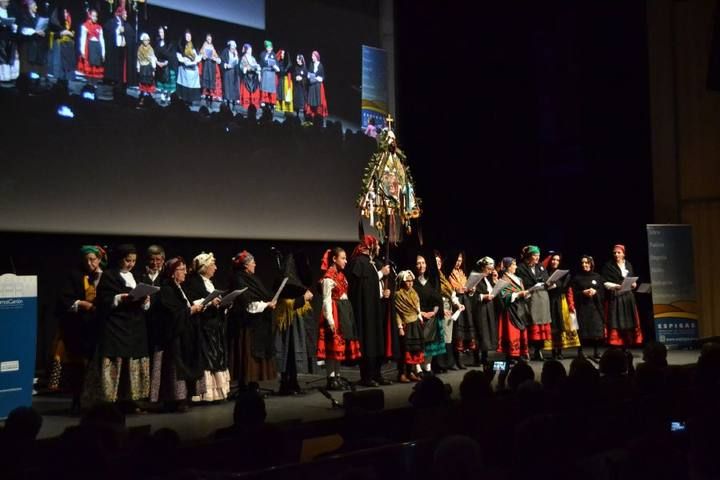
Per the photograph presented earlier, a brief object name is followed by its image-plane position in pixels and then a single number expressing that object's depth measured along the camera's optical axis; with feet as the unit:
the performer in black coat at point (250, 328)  20.97
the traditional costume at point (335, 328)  21.97
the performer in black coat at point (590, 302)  28.12
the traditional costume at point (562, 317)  28.68
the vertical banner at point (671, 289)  31.22
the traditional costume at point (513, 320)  27.35
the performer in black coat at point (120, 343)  17.88
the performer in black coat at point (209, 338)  19.40
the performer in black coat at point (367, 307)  22.89
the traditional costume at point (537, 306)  27.86
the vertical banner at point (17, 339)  16.88
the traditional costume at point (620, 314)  28.27
